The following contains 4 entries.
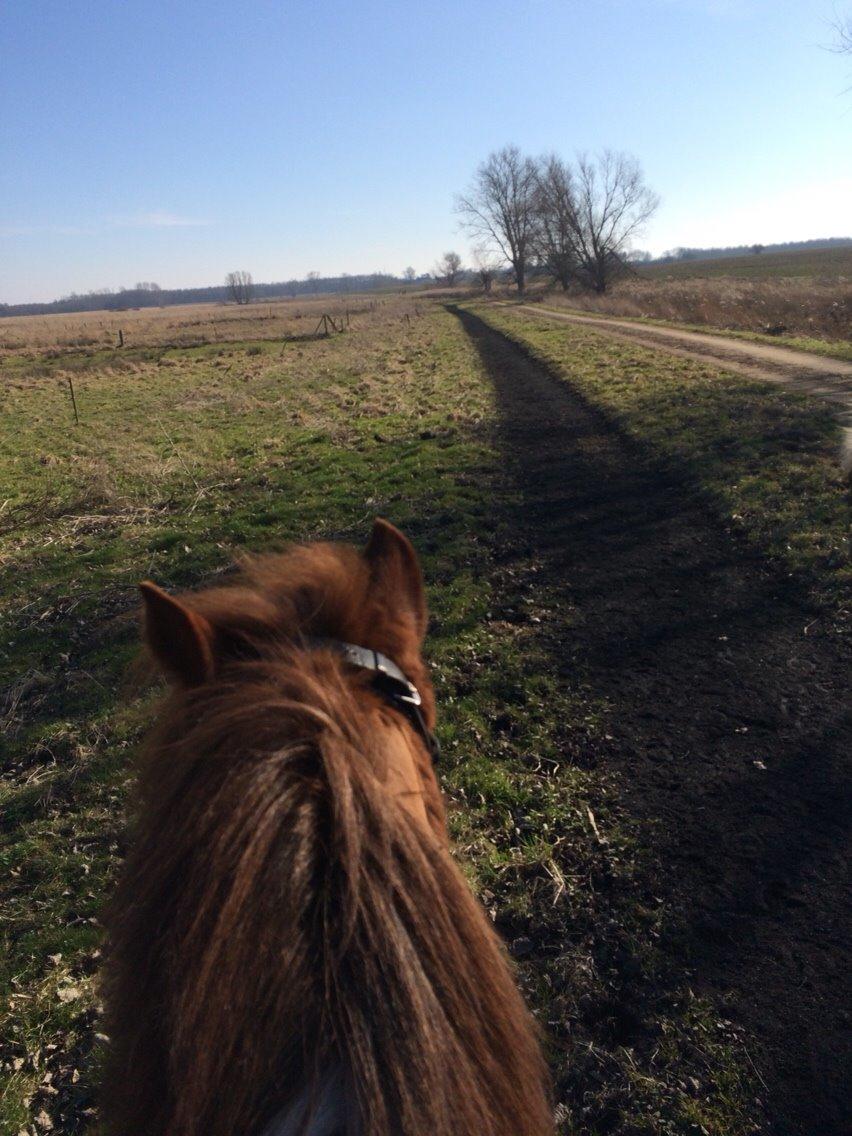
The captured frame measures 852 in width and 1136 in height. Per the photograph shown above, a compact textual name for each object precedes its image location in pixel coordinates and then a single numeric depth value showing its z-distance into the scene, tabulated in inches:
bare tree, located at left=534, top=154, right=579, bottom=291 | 2361.0
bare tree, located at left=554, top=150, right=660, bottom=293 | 2263.8
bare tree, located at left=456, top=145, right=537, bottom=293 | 2883.9
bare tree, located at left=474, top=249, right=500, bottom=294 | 3415.4
